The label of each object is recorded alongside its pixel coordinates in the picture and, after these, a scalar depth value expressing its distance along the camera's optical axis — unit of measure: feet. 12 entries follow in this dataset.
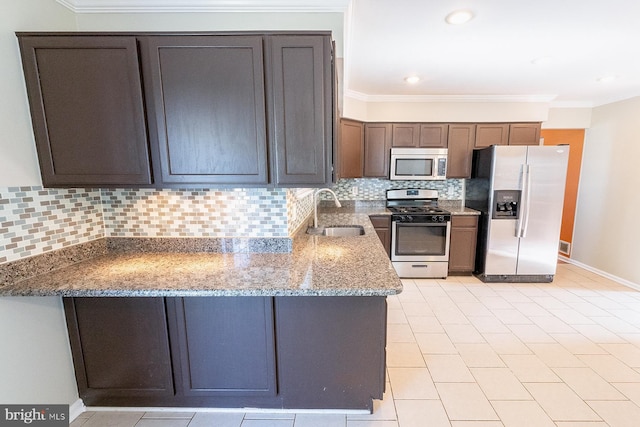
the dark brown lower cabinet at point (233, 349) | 4.92
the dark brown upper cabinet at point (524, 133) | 12.05
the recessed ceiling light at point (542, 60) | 8.19
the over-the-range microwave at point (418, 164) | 12.16
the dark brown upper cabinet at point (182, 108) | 4.74
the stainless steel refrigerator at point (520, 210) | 10.69
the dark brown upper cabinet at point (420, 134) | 12.21
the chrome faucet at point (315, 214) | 8.46
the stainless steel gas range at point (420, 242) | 11.54
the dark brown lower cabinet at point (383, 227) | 11.75
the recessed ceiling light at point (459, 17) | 5.85
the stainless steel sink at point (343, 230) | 8.85
